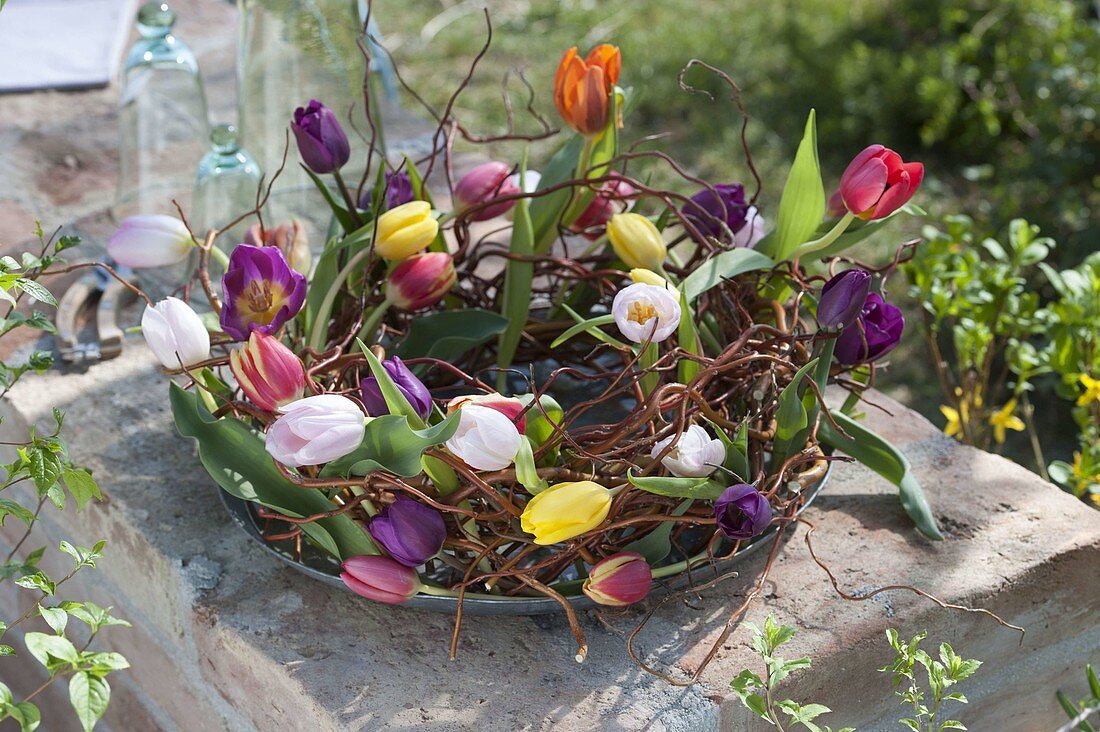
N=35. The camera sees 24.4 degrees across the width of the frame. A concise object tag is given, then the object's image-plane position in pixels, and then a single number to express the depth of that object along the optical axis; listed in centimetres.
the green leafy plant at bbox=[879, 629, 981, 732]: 164
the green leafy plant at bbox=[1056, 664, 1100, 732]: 167
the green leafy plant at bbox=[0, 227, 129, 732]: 155
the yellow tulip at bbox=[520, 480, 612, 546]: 160
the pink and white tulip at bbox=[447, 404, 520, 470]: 160
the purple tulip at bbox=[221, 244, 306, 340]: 168
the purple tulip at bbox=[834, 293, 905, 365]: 173
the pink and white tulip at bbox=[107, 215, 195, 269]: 184
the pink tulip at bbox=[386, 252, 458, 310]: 181
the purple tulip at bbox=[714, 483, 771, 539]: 163
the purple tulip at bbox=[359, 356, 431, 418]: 164
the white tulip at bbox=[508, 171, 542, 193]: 195
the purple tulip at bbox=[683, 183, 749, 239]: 186
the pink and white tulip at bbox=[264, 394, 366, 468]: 160
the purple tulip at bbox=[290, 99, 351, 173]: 181
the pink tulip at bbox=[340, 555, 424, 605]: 166
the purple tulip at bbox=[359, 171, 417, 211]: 189
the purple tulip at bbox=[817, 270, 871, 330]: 168
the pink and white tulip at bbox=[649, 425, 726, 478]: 166
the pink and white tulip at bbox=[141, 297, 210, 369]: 168
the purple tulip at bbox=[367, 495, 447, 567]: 165
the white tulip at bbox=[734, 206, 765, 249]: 186
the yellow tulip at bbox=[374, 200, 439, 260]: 178
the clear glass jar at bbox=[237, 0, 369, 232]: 231
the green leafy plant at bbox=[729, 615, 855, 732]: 160
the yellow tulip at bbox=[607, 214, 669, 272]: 179
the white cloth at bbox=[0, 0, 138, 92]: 296
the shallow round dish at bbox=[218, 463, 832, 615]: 170
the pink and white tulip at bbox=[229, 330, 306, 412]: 164
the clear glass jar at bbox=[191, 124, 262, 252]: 213
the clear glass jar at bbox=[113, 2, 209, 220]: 224
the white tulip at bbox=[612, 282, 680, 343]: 165
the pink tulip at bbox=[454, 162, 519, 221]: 186
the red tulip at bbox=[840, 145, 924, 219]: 171
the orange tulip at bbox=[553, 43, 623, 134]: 180
